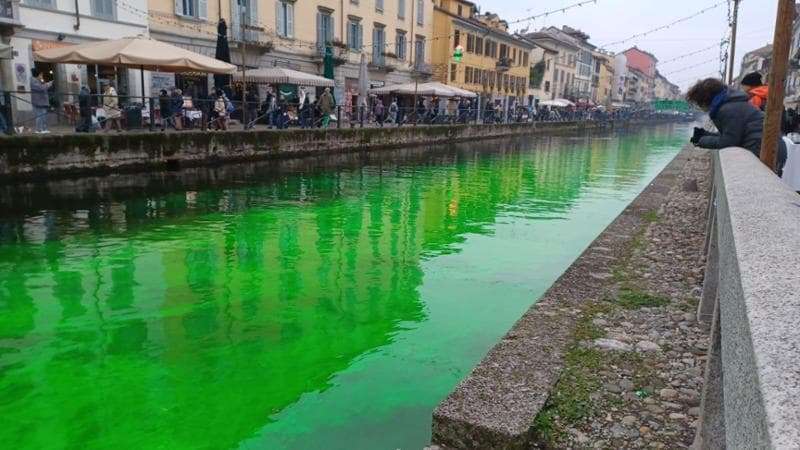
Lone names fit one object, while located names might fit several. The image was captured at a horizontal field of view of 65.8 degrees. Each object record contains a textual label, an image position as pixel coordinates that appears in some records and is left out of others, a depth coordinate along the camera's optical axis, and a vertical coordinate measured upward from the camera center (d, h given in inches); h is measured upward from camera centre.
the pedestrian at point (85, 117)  556.4 +5.1
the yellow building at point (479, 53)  1685.5 +237.7
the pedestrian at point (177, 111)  636.1 +13.8
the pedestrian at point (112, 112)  578.6 +10.5
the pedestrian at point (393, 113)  1016.9 +25.8
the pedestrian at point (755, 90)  230.8 +19.3
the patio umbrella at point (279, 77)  831.7 +67.1
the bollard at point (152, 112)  583.5 +11.3
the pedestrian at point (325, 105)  829.2 +29.3
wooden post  202.7 +18.9
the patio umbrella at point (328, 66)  941.8 +92.6
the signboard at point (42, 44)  700.7 +88.2
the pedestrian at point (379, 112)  967.5 +25.2
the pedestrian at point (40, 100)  534.0 +20.7
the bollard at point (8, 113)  493.3 +6.4
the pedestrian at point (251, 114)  716.7 +14.1
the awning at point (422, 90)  1117.1 +72.3
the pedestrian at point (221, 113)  681.0 +13.3
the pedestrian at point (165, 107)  618.6 +17.3
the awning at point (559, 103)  1840.6 +87.5
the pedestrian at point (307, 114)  794.8 +16.9
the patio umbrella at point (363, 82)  940.6 +69.5
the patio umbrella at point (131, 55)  545.3 +60.9
